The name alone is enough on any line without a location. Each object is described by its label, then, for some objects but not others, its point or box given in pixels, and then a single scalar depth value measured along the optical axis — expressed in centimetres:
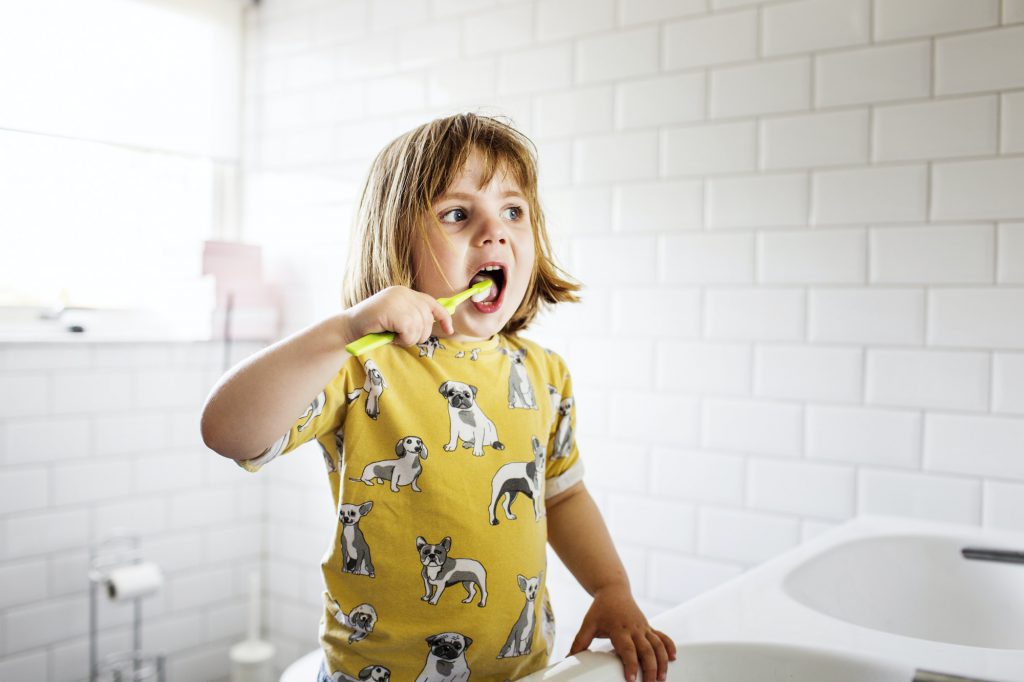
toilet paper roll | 176
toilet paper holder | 180
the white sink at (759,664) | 69
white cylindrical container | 197
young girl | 82
